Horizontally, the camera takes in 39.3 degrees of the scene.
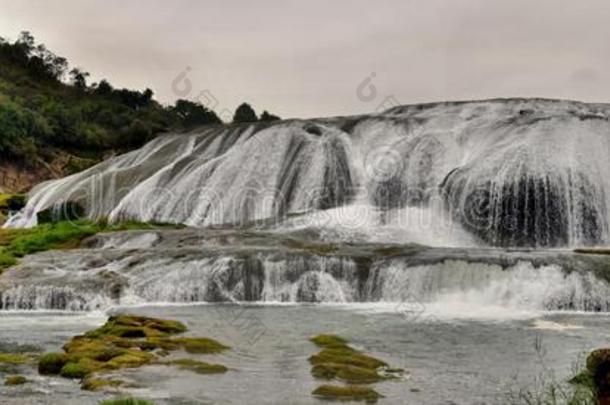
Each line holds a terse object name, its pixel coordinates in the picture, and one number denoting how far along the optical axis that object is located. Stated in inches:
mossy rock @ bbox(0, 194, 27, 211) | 2468.0
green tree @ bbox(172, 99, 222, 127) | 4940.9
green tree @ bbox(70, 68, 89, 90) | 5486.7
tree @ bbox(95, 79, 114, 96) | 5274.6
